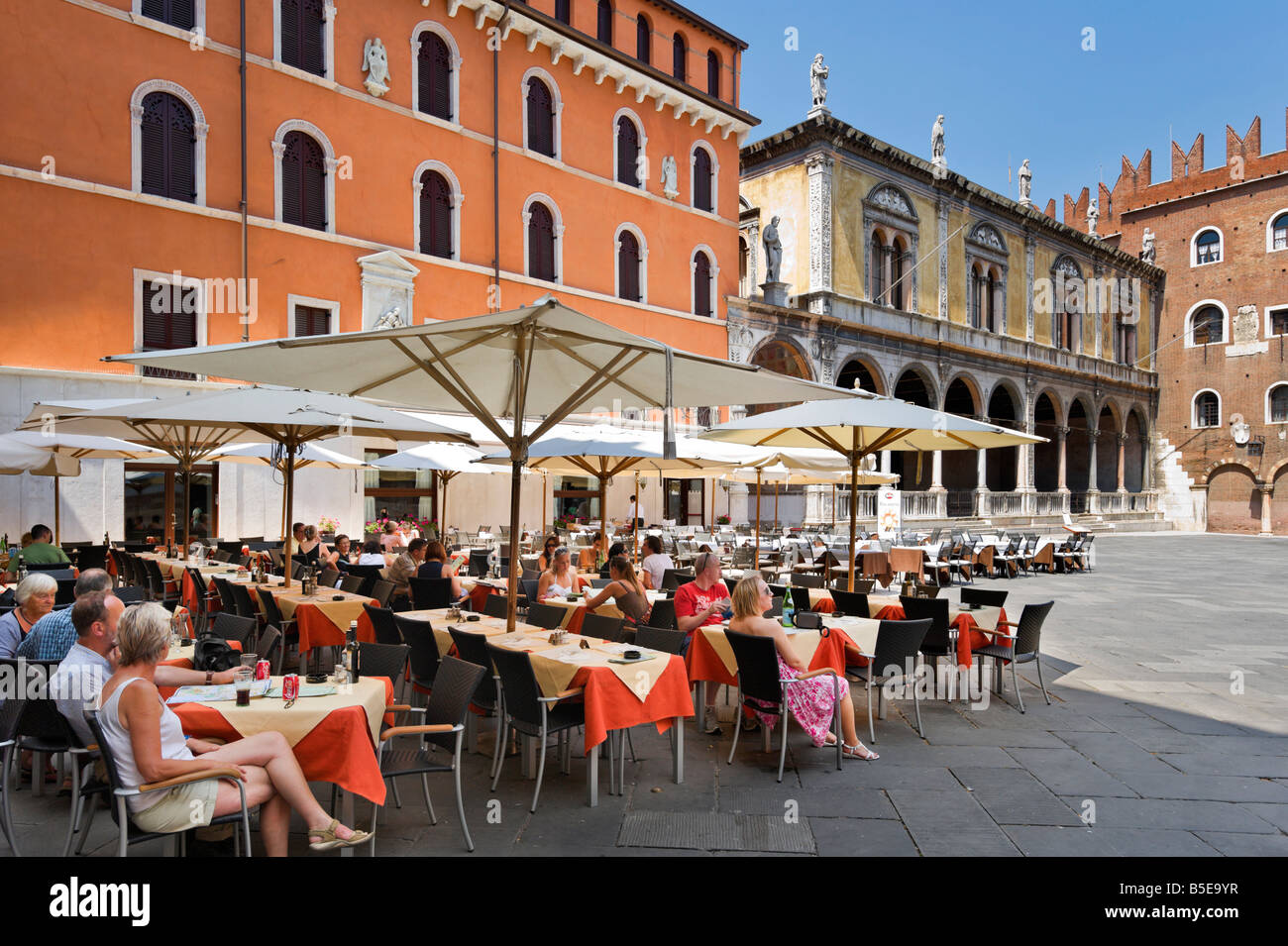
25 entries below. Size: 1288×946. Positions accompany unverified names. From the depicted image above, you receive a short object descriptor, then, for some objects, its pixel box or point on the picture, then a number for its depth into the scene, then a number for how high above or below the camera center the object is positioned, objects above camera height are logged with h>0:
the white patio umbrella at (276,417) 6.37 +0.59
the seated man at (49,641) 4.62 -0.90
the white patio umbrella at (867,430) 6.74 +0.52
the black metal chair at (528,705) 4.62 -1.31
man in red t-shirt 6.20 -0.94
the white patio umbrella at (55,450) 8.98 +0.45
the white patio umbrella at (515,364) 4.57 +0.83
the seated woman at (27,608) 4.87 -0.77
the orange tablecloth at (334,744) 3.68 -1.21
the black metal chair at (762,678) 5.20 -1.28
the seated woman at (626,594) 6.93 -0.96
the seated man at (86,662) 3.81 -0.86
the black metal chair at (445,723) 4.06 -1.26
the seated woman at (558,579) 7.83 -0.95
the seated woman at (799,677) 5.31 -1.33
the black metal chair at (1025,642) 6.71 -1.34
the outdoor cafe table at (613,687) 4.63 -1.23
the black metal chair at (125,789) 3.18 -1.22
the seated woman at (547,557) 10.92 -1.00
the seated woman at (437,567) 7.71 -0.83
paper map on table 3.91 -1.05
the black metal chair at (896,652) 5.88 -1.26
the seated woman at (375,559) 10.11 -0.94
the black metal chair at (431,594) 7.69 -1.06
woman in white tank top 3.21 -1.16
